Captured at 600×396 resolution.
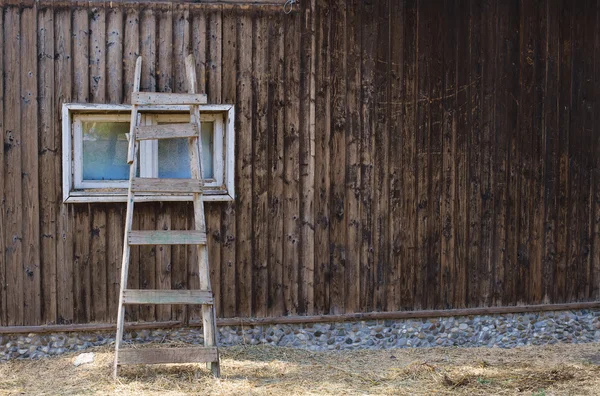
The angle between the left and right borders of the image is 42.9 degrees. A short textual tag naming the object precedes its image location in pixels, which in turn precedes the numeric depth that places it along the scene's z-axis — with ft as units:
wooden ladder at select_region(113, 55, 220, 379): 20.86
